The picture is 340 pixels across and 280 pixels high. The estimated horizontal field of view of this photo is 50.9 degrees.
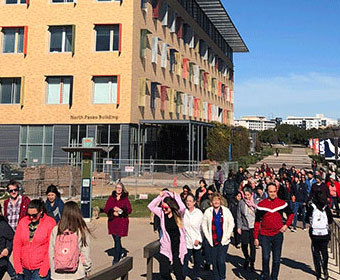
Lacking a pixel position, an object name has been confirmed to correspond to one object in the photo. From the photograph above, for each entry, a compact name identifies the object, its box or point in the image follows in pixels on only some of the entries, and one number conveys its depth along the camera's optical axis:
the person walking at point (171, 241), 6.07
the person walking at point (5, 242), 5.39
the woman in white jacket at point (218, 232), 6.64
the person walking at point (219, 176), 19.51
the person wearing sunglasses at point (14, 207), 6.97
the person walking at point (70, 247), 4.47
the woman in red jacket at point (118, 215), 8.20
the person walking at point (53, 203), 7.27
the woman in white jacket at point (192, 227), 7.04
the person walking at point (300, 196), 12.69
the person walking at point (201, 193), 9.23
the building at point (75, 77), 28.38
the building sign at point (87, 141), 15.28
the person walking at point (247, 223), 8.02
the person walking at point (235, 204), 8.86
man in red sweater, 6.55
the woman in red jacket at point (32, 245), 4.89
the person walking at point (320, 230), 7.21
